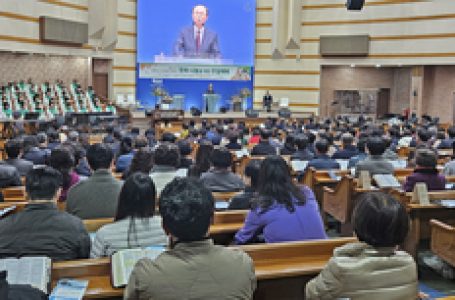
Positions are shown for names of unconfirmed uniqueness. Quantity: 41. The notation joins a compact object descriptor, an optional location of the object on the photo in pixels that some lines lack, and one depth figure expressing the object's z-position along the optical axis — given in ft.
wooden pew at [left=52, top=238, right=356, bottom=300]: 8.99
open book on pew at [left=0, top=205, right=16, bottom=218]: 11.97
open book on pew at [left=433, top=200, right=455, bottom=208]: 15.50
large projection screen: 67.97
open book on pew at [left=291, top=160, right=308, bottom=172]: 22.34
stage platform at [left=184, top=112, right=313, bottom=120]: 61.57
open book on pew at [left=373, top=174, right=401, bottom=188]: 18.38
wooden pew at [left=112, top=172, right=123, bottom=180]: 19.71
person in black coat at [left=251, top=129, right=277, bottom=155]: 28.13
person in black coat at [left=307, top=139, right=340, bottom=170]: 22.66
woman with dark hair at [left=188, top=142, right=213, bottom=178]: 20.06
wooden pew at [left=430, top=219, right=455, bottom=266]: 14.37
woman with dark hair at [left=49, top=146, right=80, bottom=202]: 16.20
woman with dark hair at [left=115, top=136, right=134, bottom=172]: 21.90
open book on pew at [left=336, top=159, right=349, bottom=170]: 24.06
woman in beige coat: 7.38
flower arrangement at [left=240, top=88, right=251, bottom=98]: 70.90
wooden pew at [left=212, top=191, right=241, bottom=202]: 16.43
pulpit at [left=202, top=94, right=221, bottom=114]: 68.69
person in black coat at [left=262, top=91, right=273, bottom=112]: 68.44
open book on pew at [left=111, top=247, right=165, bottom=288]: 8.40
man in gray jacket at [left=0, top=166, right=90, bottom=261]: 9.17
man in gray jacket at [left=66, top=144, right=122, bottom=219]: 13.34
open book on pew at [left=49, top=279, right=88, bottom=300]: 7.89
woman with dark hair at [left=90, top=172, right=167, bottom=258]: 9.77
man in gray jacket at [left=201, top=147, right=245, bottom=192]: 16.81
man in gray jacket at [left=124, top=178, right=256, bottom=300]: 6.96
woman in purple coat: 11.24
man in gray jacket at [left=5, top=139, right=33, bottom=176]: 20.12
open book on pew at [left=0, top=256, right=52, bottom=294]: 7.65
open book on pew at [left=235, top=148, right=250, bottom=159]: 26.85
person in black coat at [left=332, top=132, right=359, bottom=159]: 26.08
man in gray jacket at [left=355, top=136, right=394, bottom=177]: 20.43
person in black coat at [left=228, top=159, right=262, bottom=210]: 14.12
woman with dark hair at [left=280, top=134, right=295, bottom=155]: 28.63
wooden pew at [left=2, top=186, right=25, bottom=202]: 16.76
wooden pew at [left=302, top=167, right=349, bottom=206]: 21.68
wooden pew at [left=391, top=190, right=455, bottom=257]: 16.39
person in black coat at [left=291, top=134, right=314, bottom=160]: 24.08
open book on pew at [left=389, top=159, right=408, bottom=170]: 24.40
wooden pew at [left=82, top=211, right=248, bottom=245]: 13.30
